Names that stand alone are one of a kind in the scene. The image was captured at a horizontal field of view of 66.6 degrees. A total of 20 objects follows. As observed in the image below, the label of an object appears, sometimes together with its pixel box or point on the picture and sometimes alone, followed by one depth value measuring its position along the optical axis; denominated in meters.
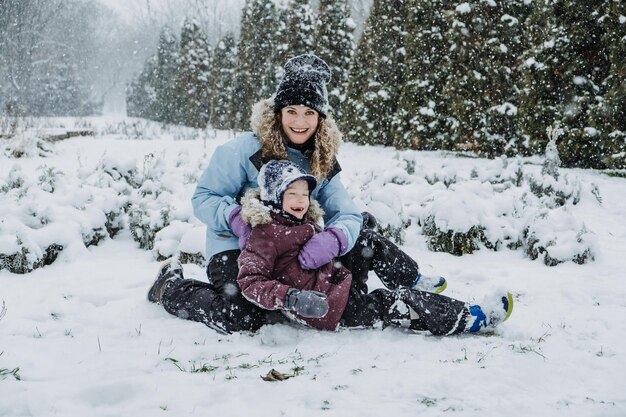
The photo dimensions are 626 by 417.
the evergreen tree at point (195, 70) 27.05
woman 2.86
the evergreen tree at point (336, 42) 17.41
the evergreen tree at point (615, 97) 8.29
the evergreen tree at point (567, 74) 9.02
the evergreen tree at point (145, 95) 35.97
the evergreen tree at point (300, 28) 18.62
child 2.64
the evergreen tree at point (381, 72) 14.44
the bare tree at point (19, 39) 14.81
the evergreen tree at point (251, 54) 23.06
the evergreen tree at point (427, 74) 12.41
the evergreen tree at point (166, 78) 32.06
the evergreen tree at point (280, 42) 19.33
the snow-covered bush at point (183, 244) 4.12
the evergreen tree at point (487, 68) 11.21
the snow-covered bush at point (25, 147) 8.66
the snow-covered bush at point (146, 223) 4.68
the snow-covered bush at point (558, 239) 4.17
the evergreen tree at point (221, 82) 25.48
